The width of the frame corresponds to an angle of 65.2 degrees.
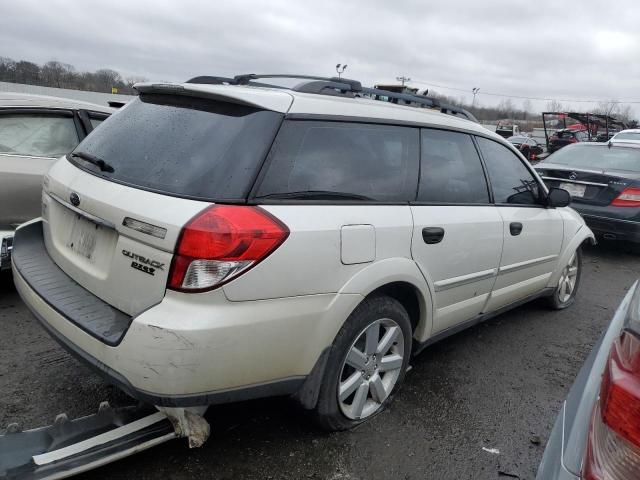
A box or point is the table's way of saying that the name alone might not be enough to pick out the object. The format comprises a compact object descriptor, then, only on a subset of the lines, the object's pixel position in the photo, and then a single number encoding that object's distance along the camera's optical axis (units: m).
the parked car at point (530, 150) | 16.29
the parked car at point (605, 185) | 6.52
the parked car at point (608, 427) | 1.23
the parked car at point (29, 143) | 3.89
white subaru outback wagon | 1.97
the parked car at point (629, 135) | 14.23
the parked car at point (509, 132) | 33.31
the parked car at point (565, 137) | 17.81
